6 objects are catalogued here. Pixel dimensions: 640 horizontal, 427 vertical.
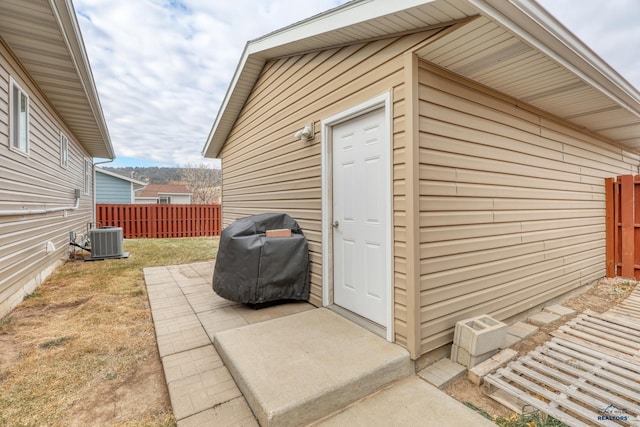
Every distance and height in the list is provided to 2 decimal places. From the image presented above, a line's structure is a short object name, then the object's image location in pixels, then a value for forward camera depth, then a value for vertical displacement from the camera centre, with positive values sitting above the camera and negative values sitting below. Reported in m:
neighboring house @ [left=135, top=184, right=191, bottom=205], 27.03 +1.98
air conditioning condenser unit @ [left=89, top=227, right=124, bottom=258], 6.86 -0.64
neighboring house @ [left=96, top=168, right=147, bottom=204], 15.69 +1.56
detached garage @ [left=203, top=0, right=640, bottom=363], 2.24 +0.63
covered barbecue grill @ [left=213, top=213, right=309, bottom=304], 3.17 -0.55
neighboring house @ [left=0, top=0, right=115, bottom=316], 3.34 +1.45
